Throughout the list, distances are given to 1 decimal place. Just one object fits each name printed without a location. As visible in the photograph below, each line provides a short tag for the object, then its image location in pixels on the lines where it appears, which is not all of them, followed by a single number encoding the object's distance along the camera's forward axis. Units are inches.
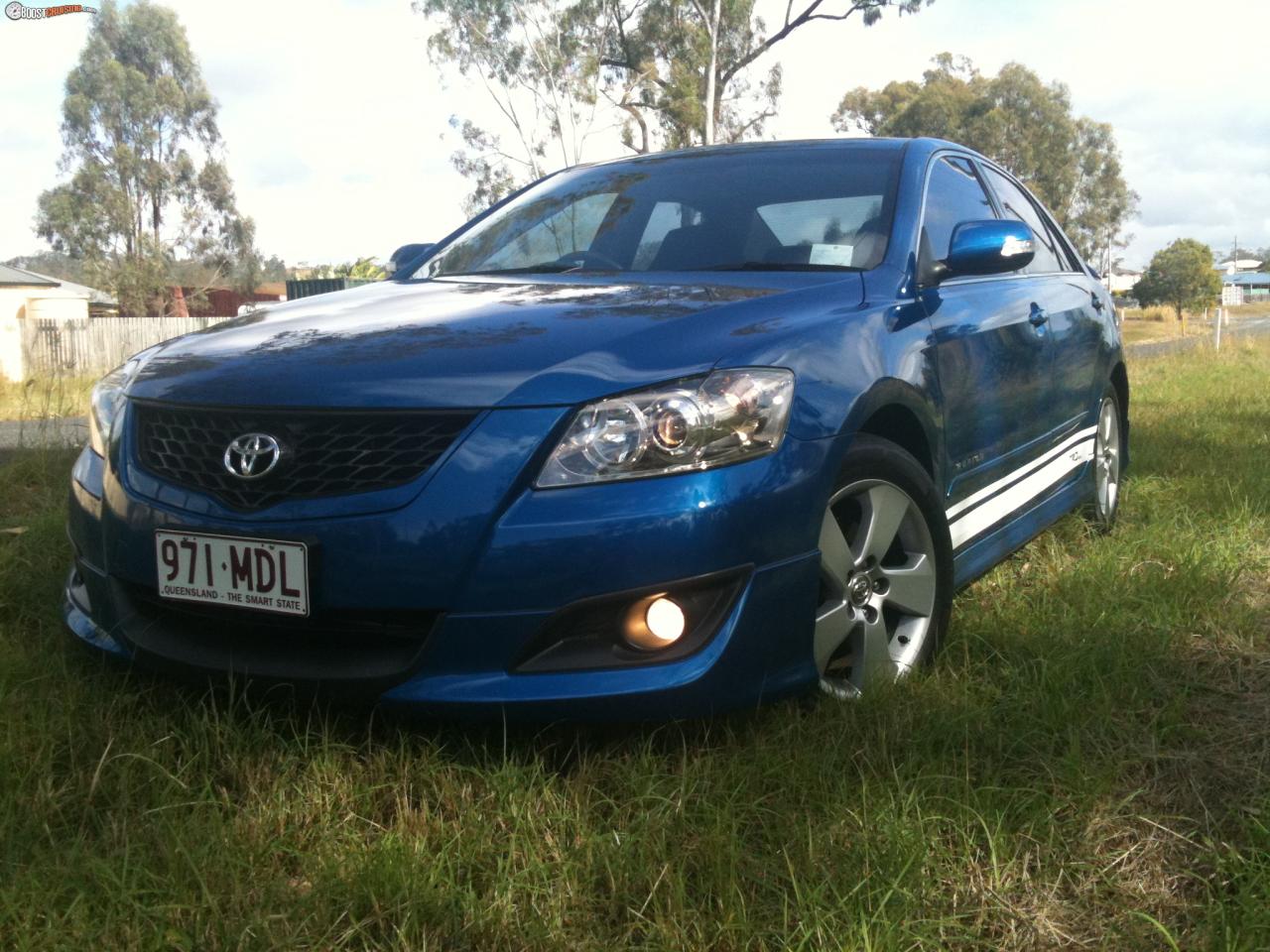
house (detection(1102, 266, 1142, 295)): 4544.5
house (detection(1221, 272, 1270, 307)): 4379.9
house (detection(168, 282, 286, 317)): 1966.0
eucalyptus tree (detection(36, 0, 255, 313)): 1797.5
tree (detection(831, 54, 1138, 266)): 1818.4
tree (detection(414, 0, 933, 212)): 1202.6
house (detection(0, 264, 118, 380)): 1955.0
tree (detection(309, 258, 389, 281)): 2659.9
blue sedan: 86.5
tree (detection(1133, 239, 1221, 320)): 2226.9
